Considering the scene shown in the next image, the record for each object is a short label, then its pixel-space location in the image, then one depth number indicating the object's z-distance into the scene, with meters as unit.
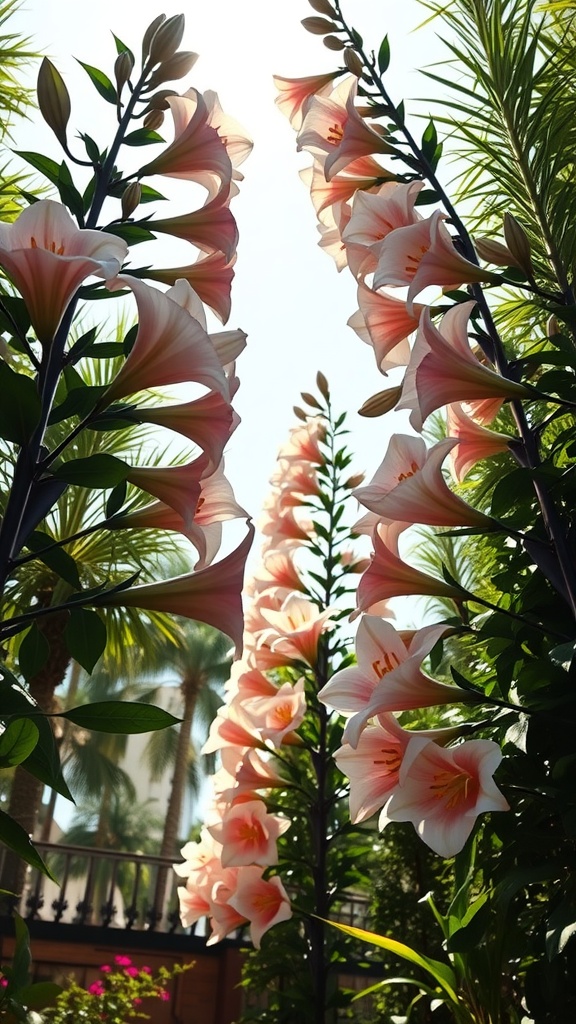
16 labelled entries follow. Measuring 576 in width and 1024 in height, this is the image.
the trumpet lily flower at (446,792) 1.12
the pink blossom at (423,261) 1.40
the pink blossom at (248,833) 2.42
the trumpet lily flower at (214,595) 1.10
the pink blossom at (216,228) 1.40
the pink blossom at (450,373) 1.31
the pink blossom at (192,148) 1.38
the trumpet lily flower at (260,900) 2.41
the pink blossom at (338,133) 1.74
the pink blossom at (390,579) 1.41
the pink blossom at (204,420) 1.10
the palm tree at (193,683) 20.39
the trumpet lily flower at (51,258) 0.90
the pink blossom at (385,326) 1.63
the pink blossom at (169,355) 1.01
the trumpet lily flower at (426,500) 1.30
